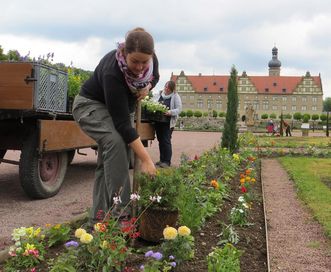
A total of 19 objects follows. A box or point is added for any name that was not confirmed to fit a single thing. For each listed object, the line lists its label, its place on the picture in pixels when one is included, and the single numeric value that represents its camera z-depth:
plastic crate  5.59
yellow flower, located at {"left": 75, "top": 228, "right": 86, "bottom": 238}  2.87
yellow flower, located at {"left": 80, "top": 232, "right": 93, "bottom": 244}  2.80
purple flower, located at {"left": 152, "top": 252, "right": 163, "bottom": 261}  2.79
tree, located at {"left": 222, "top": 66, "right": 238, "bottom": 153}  12.00
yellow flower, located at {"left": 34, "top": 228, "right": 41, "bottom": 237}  3.47
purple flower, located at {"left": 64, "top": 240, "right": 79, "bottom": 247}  2.85
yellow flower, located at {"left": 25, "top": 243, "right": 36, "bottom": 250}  3.25
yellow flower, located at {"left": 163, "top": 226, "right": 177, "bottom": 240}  3.08
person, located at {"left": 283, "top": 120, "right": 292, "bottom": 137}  31.42
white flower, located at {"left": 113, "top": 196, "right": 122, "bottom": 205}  3.37
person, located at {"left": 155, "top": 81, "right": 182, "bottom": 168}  9.66
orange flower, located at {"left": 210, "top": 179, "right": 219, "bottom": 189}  5.72
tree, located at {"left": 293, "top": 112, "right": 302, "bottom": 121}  86.09
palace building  108.00
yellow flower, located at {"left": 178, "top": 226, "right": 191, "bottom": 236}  3.11
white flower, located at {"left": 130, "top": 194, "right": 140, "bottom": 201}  3.37
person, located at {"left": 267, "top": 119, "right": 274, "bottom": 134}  36.08
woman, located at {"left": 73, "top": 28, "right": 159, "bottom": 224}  3.33
